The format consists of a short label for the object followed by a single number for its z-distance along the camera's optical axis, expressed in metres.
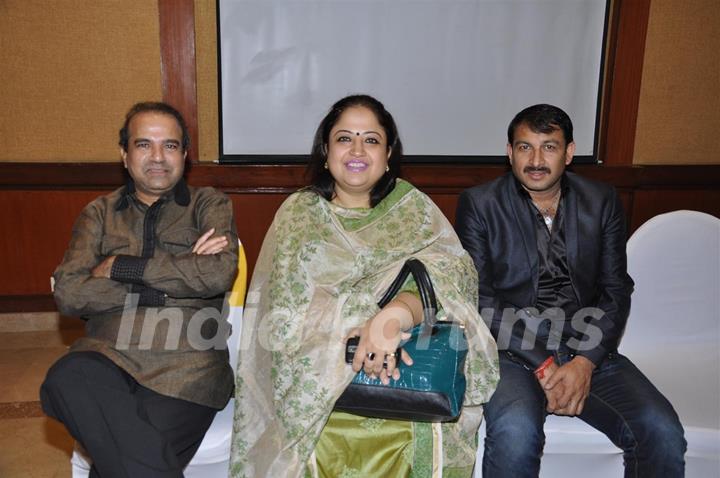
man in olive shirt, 1.56
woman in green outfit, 1.61
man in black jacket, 1.85
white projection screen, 3.28
